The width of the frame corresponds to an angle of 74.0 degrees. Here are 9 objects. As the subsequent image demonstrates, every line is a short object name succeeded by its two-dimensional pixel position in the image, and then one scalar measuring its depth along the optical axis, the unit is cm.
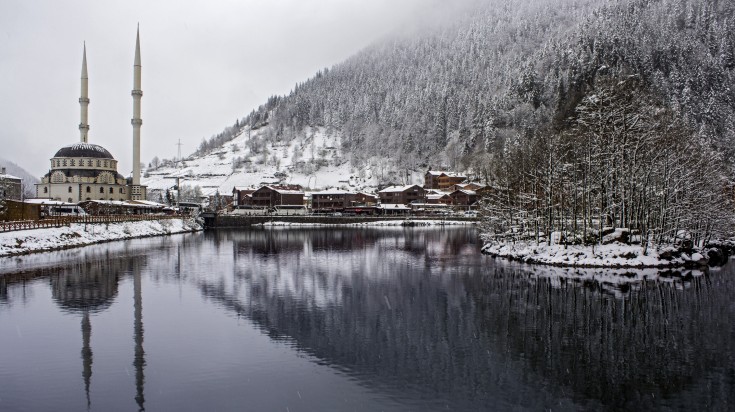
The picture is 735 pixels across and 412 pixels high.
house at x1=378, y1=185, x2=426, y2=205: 15525
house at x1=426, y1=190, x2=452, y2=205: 14950
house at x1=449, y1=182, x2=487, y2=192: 15050
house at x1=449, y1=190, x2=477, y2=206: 14675
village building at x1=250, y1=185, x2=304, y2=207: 14688
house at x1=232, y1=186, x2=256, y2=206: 15500
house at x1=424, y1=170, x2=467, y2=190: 16962
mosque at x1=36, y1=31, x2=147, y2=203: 10994
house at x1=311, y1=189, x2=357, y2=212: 14638
